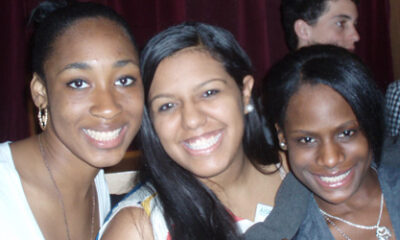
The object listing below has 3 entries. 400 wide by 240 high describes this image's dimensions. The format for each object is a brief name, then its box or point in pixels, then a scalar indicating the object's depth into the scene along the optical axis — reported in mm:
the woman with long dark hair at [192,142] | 1156
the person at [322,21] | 2484
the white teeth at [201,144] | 1179
